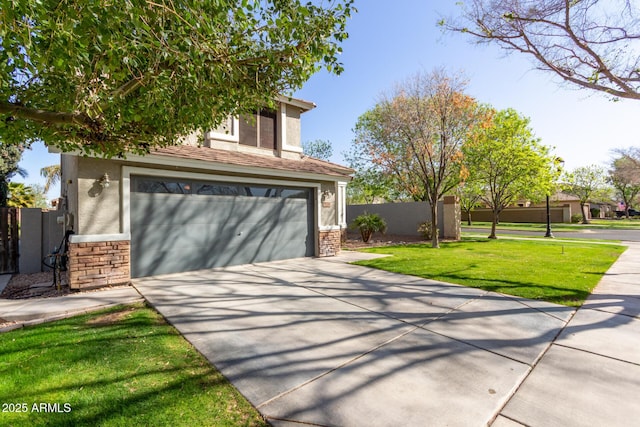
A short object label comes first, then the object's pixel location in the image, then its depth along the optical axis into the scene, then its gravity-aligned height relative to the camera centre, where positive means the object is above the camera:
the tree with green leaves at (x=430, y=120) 11.95 +4.16
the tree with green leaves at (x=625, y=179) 33.22 +4.74
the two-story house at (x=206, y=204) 6.08 +0.41
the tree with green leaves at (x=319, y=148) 35.47 +8.80
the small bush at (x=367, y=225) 14.98 -0.37
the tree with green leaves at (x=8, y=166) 12.56 +2.75
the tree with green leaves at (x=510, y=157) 15.04 +3.19
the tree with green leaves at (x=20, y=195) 14.02 +1.32
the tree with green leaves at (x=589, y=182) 36.88 +4.36
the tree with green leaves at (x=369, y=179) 21.93 +3.22
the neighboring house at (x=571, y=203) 38.17 +1.84
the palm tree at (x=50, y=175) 21.59 +3.51
